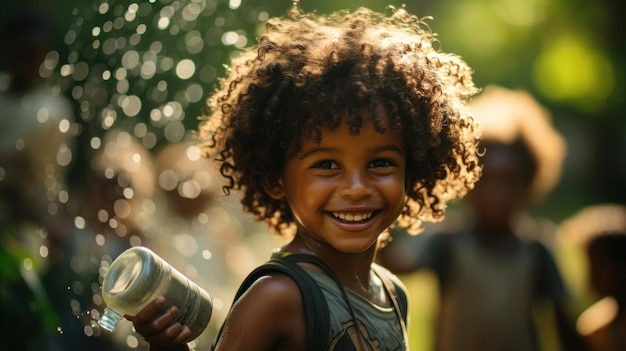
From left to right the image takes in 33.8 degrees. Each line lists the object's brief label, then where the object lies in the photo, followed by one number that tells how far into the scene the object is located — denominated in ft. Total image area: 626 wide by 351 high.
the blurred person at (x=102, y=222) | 12.18
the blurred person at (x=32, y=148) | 14.24
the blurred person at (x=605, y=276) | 13.09
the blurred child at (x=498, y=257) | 13.44
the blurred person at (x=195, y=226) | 16.69
